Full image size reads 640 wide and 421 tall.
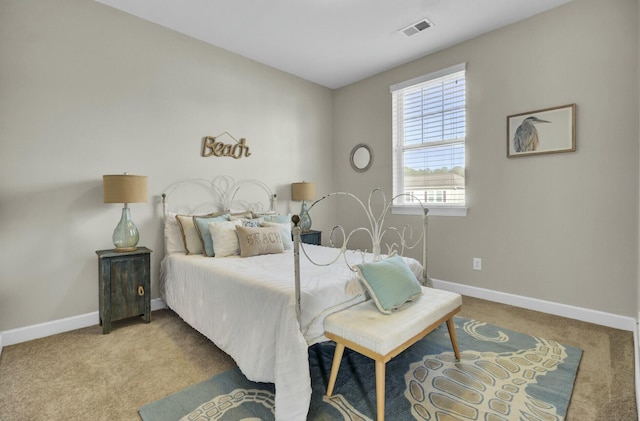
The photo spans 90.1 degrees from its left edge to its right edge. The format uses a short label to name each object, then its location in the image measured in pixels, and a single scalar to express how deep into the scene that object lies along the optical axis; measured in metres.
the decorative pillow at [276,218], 3.52
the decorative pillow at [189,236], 3.01
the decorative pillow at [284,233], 3.22
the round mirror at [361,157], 4.42
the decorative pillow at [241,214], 3.42
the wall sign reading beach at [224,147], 3.49
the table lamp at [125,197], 2.59
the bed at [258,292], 1.64
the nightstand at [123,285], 2.61
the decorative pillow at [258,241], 2.87
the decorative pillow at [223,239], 2.87
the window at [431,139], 3.55
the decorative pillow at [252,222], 3.14
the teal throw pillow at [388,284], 1.82
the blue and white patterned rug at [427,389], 1.63
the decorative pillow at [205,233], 2.93
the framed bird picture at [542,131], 2.81
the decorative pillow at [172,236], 3.10
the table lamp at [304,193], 4.14
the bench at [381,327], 1.53
